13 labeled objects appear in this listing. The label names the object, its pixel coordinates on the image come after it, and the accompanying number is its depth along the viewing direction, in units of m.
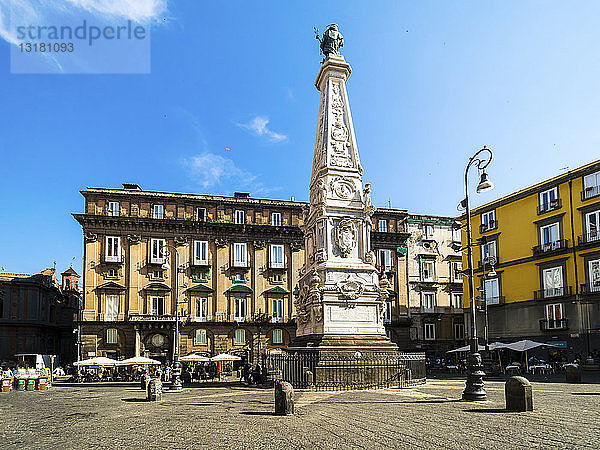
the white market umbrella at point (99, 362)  40.12
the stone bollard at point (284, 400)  15.84
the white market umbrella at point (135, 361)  39.72
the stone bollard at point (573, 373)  28.17
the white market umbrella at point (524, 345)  37.59
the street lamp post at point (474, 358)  18.73
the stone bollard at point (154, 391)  22.03
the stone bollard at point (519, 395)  15.39
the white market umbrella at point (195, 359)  42.53
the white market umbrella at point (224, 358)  42.42
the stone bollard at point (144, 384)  30.01
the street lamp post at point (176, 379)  28.39
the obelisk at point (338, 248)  25.98
